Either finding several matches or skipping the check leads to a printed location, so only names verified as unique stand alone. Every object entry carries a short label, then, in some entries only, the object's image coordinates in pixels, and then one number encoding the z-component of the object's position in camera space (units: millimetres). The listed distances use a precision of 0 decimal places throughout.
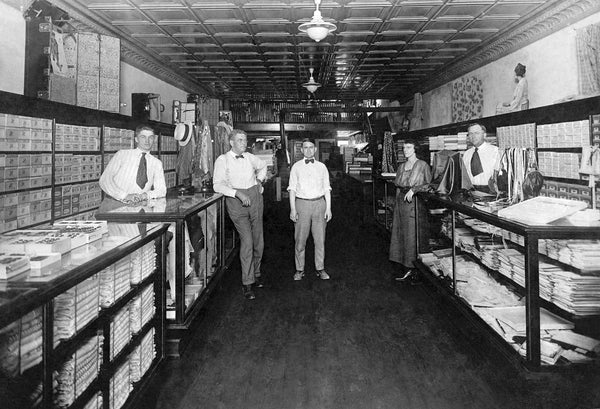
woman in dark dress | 4610
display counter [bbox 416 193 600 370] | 2158
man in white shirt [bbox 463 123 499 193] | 4172
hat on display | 5367
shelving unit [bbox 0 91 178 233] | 3453
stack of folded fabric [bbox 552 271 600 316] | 2158
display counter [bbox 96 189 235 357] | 2832
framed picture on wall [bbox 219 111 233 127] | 8675
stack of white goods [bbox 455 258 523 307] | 2908
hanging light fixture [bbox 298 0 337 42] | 4082
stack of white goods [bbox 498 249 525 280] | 2648
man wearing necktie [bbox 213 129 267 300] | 4188
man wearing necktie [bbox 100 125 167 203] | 4020
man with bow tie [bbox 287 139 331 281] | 4562
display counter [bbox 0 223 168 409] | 1278
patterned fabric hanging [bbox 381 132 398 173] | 8797
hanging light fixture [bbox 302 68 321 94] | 8508
